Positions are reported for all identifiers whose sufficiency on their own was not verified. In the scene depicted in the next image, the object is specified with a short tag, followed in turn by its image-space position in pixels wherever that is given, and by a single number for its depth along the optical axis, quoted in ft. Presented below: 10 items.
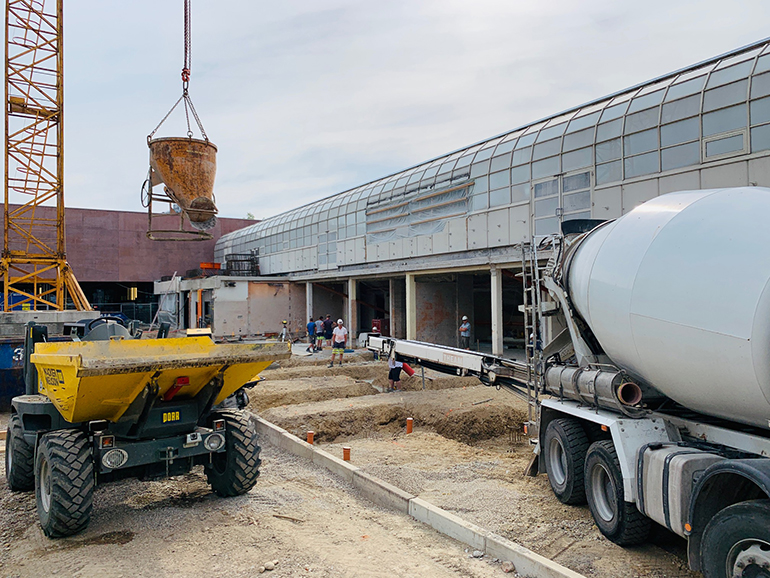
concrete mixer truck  13.37
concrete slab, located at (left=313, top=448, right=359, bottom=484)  25.39
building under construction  43.27
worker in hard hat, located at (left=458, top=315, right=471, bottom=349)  71.36
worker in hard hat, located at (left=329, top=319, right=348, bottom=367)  61.93
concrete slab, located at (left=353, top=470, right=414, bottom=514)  22.02
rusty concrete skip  31.35
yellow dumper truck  18.43
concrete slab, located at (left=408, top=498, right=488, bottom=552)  18.35
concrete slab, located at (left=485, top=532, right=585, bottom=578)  15.53
